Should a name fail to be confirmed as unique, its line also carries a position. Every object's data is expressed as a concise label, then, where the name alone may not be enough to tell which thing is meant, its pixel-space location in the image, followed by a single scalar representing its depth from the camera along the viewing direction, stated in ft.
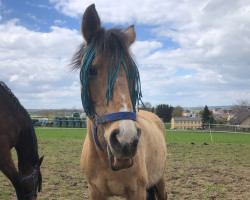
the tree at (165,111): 125.90
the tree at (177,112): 156.02
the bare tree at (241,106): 200.07
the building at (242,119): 137.69
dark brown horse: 11.12
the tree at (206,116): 119.73
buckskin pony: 4.56
